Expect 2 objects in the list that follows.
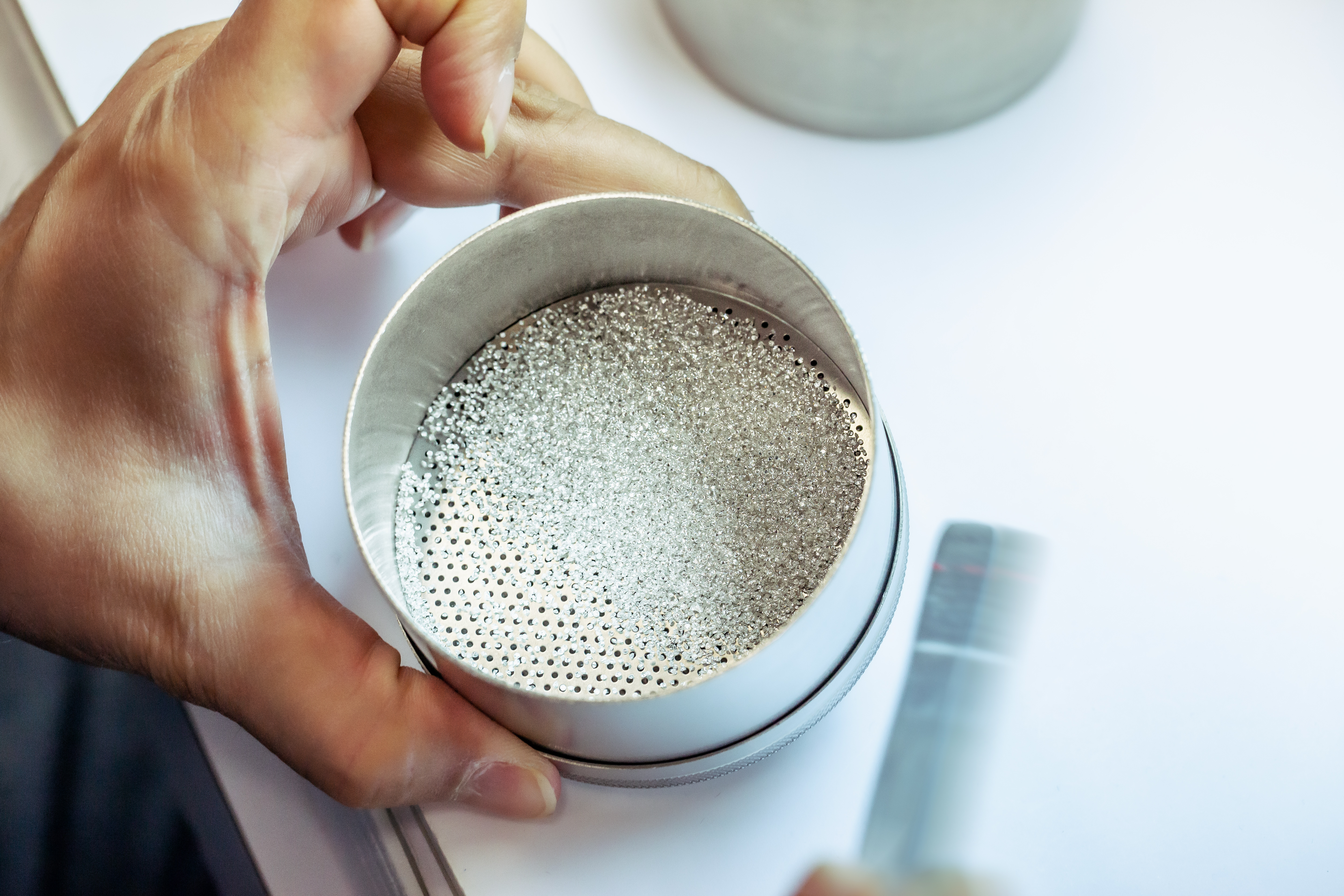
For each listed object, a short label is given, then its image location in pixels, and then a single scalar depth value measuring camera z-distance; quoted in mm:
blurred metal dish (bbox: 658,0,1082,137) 386
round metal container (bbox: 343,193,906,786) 338
